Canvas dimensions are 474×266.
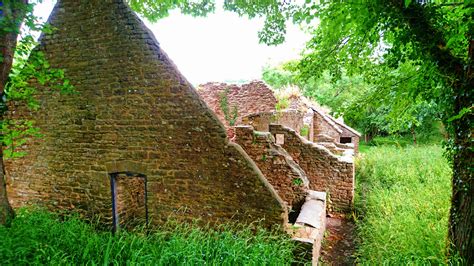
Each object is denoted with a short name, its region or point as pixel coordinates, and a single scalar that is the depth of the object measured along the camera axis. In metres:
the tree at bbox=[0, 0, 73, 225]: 3.71
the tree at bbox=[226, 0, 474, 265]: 3.26
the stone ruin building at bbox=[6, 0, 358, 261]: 4.57
